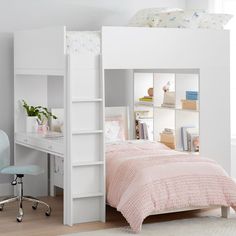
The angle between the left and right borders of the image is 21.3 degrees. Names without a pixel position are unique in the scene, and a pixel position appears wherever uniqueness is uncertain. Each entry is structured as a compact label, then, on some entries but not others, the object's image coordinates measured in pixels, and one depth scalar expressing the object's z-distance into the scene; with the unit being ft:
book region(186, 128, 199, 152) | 18.98
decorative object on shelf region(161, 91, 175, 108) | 19.75
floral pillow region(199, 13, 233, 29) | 18.37
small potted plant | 19.17
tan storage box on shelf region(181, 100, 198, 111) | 18.55
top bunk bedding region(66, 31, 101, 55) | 15.83
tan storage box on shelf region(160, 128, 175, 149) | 19.86
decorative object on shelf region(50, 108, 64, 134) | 19.76
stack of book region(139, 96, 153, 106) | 20.84
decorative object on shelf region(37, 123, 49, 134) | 19.03
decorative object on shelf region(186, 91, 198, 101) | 18.66
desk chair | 16.52
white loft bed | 15.80
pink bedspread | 15.19
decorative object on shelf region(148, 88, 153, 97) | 21.11
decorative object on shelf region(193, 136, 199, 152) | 18.86
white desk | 16.65
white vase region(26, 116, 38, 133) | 19.19
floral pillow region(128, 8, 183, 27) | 19.33
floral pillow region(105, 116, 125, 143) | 20.33
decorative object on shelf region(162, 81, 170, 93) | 20.46
